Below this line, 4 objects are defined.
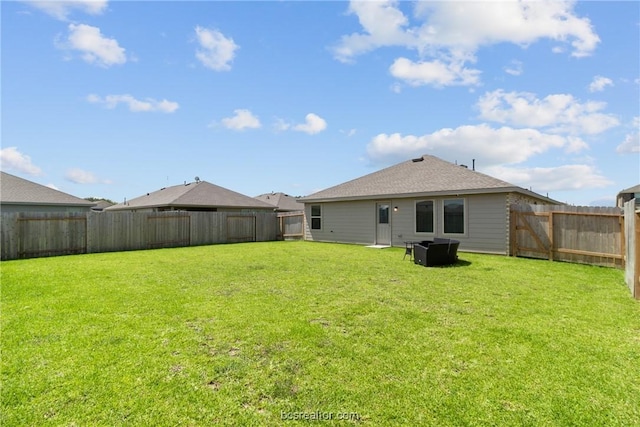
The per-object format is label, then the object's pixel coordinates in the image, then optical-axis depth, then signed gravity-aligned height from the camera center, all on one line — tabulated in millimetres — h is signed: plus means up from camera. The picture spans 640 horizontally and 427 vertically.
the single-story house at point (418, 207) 11641 +462
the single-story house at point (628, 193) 31497 +2296
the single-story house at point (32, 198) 16734 +1207
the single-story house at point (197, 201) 21641 +1360
